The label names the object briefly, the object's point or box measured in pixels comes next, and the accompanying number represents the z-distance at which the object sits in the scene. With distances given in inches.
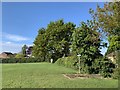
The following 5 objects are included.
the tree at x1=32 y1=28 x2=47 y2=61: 1011.5
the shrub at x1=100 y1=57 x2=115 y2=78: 333.8
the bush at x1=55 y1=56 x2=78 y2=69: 475.7
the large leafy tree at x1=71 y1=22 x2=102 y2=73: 401.6
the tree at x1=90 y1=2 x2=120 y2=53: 316.2
